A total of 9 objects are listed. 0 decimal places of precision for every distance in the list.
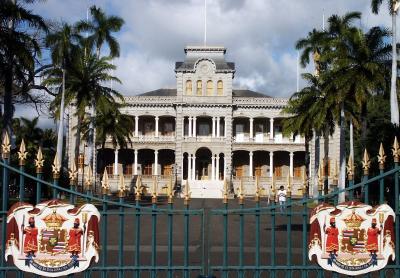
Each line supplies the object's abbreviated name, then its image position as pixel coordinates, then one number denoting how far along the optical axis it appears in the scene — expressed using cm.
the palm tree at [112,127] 4425
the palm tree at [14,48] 2469
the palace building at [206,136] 5900
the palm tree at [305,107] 3700
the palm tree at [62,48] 3269
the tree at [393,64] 2692
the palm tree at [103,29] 4241
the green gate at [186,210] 671
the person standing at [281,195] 2024
